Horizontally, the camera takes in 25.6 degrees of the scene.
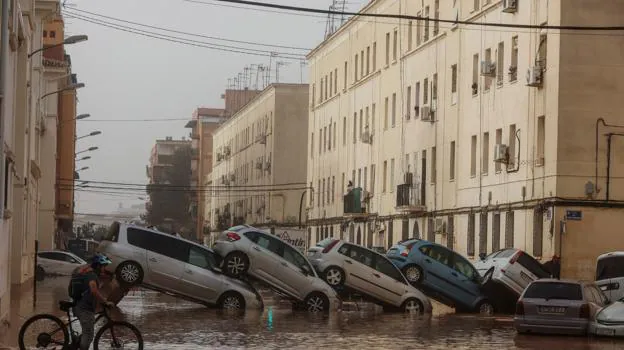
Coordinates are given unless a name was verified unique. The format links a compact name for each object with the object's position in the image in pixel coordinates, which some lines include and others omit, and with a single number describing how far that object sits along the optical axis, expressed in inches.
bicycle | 757.3
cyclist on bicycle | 751.1
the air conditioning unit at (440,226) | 2235.4
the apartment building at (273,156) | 3993.6
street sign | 1722.4
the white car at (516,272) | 1577.3
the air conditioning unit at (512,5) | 1885.7
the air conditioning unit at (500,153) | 1891.0
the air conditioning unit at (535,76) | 1777.8
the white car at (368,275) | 1476.4
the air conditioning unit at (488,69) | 1983.3
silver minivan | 1357.0
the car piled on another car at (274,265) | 1411.2
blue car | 1567.4
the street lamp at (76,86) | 2544.3
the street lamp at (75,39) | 2052.2
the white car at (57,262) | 2501.2
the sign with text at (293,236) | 3336.6
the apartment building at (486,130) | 1737.2
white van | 1466.5
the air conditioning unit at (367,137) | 2854.3
